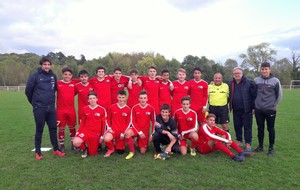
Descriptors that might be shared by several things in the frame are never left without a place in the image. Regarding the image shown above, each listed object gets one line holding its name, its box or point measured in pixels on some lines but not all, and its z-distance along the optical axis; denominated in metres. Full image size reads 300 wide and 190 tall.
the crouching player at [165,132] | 5.98
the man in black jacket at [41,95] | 5.71
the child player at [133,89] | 6.95
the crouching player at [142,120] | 6.21
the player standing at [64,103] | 6.43
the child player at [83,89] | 6.69
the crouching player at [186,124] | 6.09
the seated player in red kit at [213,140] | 5.71
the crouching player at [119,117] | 6.27
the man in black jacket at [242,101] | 6.54
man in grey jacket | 6.03
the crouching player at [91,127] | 5.93
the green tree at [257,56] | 64.06
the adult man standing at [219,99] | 6.90
